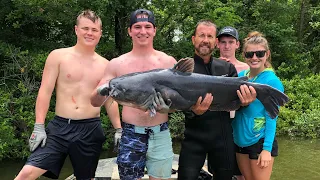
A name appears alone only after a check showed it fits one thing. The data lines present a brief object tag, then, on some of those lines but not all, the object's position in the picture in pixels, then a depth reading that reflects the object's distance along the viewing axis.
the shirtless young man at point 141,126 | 3.25
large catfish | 2.84
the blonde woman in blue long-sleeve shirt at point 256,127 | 3.27
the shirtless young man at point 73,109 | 3.57
